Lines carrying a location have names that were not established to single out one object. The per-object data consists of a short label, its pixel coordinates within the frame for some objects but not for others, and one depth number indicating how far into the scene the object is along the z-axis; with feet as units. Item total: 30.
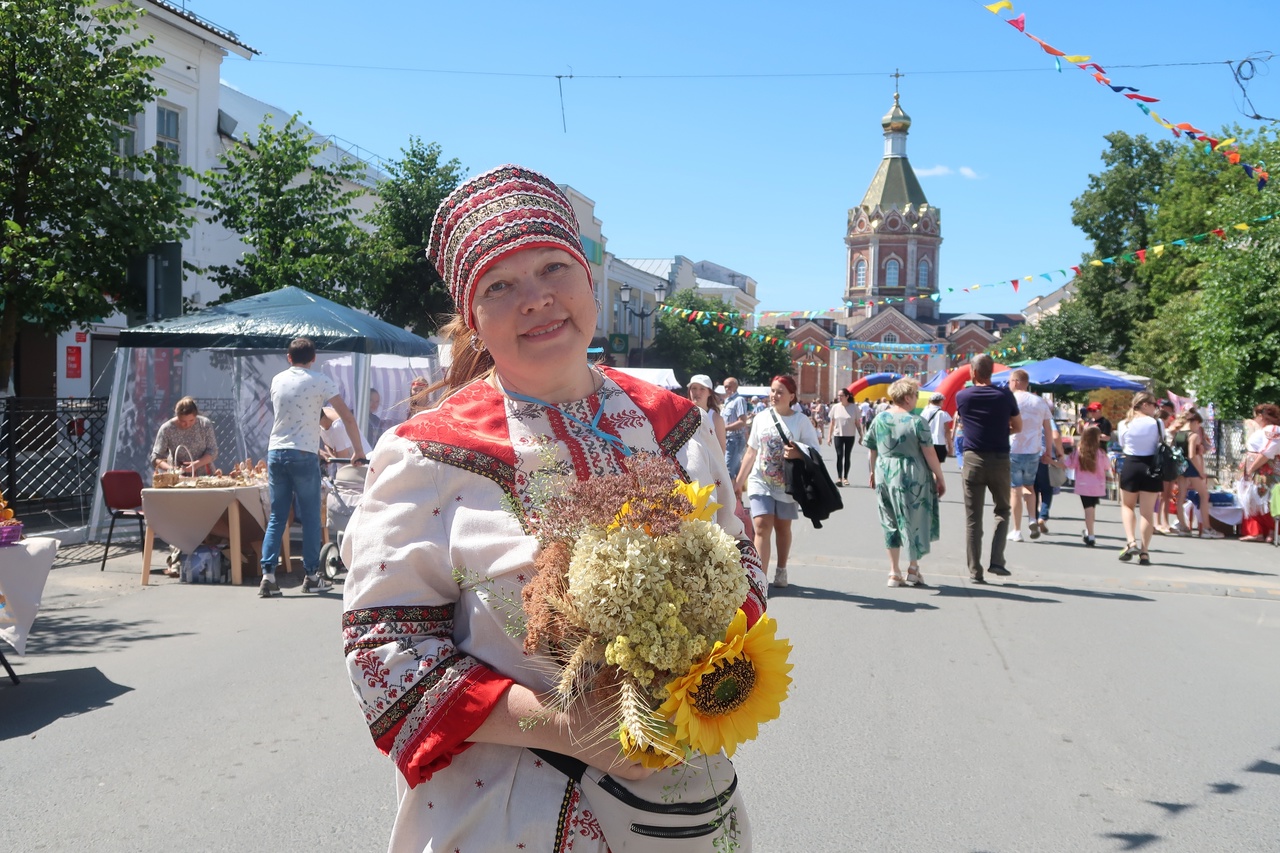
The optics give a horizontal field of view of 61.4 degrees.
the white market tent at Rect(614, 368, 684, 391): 74.95
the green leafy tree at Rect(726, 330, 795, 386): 247.91
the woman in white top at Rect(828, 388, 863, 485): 71.97
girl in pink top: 43.92
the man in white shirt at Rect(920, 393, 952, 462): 57.68
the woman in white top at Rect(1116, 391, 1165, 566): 37.09
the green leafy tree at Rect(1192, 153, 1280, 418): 59.11
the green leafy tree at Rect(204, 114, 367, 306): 58.13
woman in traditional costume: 5.58
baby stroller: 31.42
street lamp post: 120.89
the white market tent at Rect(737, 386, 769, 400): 180.24
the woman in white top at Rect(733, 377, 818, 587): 30.40
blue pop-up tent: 67.21
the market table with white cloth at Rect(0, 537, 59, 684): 19.72
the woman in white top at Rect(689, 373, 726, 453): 39.50
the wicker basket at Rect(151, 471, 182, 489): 31.45
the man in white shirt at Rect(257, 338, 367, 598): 28.53
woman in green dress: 30.76
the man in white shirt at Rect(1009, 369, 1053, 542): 42.63
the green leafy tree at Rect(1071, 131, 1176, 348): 165.99
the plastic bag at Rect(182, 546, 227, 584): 31.35
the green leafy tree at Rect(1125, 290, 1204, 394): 108.71
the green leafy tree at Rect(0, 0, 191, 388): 38.34
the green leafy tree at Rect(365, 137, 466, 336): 85.76
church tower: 374.84
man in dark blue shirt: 32.68
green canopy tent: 38.81
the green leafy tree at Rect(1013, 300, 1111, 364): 172.45
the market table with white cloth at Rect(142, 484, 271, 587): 30.78
